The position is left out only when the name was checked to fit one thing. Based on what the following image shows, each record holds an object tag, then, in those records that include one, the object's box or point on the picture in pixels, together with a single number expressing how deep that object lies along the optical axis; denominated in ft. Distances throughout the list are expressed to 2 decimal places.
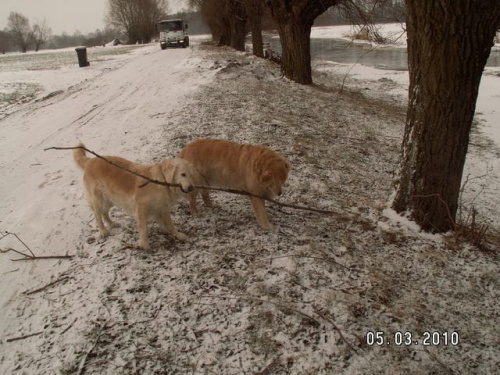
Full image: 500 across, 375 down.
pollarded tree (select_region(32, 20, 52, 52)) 304.30
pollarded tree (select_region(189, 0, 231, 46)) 101.39
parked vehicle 125.08
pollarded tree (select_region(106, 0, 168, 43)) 234.79
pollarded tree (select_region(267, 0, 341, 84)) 42.78
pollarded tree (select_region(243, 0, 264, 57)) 66.00
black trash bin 76.69
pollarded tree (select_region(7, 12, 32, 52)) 297.74
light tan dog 12.24
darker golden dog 13.64
